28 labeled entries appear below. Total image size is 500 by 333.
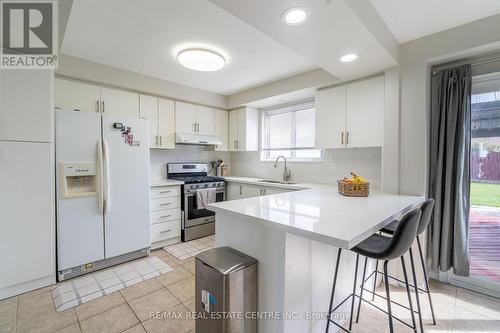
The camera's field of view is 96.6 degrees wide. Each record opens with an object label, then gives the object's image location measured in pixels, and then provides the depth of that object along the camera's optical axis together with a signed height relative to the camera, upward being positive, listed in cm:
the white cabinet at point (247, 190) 330 -41
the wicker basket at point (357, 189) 211 -24
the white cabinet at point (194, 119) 363 +77
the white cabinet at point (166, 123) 343 +64
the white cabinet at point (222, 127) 419 +70
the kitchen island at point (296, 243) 118 -48
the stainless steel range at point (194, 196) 338 -51
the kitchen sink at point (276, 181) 347 -29
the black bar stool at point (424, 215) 147 -34
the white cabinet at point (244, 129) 405 +65
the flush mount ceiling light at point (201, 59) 226 +111
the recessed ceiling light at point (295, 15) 141 +98
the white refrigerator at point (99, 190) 229 -30
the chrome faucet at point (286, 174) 373 -16
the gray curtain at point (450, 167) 206 -2
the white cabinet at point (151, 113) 324 +75
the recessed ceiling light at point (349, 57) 206 +101
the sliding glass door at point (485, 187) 204 -20
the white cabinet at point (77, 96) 258 +82
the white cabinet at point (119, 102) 291 +83
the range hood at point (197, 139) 356 +41
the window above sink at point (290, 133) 355 +54
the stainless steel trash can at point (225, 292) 121 -73
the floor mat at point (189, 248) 296 -120
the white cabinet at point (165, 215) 312 -75
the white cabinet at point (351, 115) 247 +60
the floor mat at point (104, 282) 202 -122
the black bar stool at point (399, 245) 118 -44
